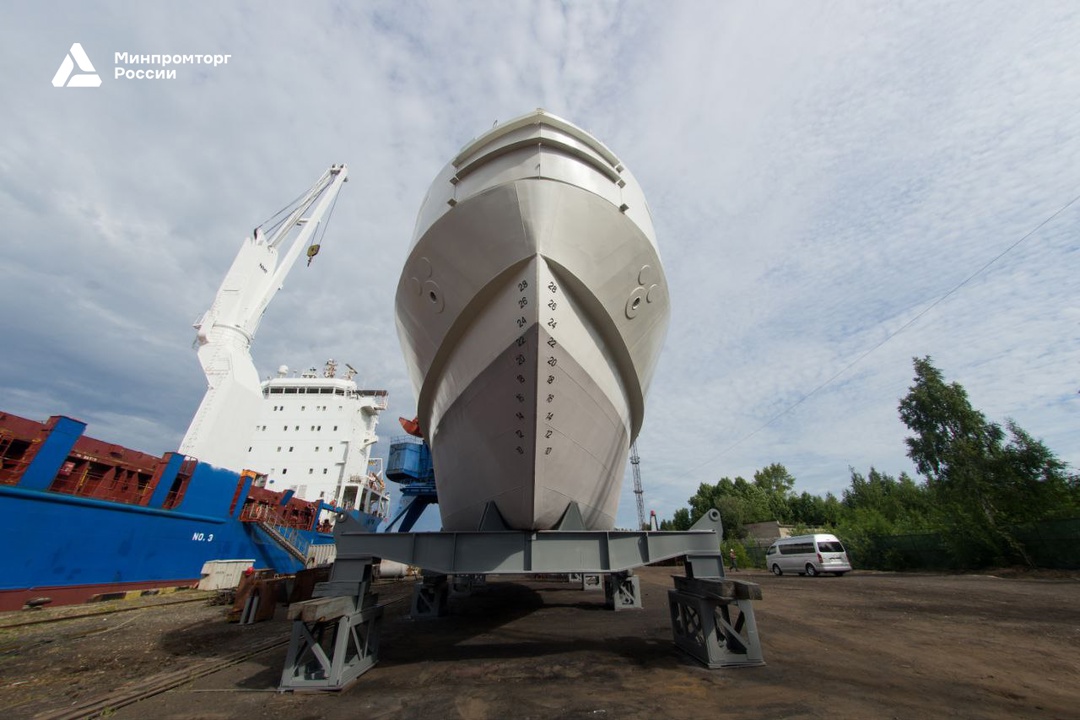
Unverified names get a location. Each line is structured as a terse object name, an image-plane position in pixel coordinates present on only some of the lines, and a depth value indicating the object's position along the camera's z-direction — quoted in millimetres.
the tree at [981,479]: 16688
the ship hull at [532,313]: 4469
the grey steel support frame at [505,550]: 4520
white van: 16578
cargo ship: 9328
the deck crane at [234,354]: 18016
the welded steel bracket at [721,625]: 4336
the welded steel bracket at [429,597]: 7938
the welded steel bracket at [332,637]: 3949
